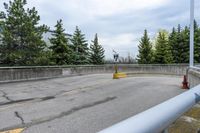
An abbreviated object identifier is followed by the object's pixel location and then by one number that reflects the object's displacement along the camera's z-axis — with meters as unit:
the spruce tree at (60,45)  15.57
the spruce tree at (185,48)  21.92
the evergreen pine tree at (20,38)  11.39
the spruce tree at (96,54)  20.75
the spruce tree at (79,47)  18.11
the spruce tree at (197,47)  22.11
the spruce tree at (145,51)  21.90
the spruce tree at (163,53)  21.63
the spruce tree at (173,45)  22.35
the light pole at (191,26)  7.66
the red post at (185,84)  7.49
